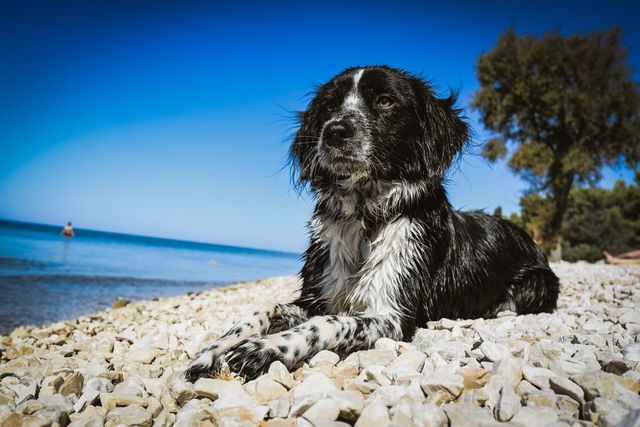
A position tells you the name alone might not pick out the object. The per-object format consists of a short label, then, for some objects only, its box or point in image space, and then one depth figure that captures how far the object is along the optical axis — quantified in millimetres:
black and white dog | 671
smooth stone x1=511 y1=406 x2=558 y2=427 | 403
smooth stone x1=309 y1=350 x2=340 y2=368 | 563
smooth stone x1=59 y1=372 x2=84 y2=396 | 523
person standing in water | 30473
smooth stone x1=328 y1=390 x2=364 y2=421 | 457
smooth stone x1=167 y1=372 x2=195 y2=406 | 506
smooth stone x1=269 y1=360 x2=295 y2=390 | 514
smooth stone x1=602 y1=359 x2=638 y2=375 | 490
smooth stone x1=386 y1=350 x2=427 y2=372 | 528
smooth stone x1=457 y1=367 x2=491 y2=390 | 485
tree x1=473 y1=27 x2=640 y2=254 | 11284
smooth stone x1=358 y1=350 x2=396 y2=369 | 544
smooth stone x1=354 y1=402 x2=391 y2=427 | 430
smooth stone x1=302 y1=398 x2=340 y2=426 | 449
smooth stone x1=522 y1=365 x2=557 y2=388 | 475
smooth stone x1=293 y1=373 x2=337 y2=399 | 483
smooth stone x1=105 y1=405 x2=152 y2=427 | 470
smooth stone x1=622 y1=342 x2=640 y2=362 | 515
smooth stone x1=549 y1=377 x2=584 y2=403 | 447
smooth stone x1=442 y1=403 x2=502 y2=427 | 407
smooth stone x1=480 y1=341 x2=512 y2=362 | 533
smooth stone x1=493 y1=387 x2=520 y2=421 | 423
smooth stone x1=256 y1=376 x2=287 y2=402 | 499
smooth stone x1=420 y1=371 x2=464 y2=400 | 471
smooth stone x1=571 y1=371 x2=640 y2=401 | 435
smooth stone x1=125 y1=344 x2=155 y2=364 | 654
